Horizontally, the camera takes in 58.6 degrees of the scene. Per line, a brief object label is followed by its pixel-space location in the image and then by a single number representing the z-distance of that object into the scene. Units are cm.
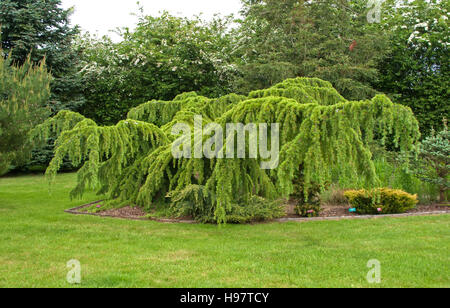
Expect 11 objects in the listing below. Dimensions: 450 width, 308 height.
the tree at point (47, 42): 1635
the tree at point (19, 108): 852
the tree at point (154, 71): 1773
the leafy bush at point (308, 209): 747
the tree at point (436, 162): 795
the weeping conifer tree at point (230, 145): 499
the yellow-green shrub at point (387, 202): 757
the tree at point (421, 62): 1594
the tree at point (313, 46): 1516
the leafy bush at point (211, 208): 698
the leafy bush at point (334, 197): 873
